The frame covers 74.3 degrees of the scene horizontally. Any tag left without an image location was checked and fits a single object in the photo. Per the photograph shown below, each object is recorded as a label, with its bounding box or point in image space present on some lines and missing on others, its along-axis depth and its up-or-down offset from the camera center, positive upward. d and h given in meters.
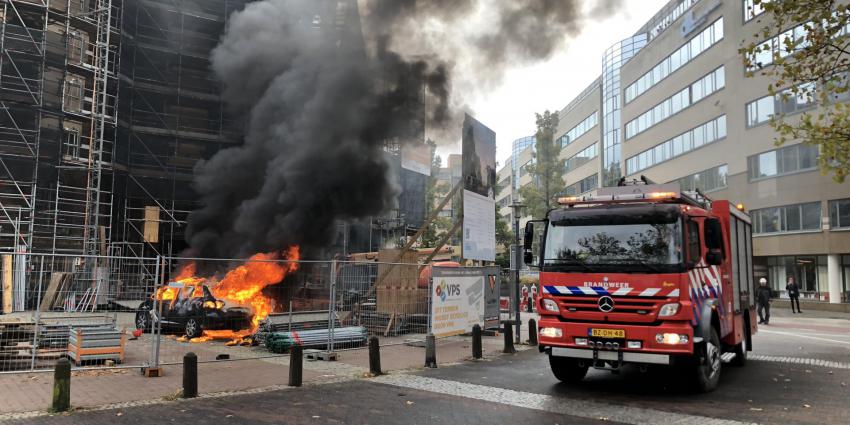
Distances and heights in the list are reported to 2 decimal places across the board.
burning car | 12.20 -1.04
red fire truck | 6.75 -0.17
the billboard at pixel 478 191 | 15.17 +2.21
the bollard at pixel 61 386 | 6.07 -1.30
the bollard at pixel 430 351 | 9.58 -1.41
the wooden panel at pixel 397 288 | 12.05 -0.43
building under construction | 19.91 +5.97
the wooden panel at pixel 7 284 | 8.26 -0.30
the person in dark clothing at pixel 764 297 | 18.42 -0.85
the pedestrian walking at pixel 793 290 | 24.86 -0.83
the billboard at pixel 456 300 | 11.55 -0.68
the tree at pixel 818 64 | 10.36 +4.04
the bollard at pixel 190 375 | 6.87 -1.34
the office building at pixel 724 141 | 27.38 +8.28
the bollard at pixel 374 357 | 8.69 -1.37
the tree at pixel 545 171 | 42.47 +7.47
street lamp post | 12.35 +0.09
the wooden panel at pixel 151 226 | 23.02 +1.65
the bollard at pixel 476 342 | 10.53 -1.37
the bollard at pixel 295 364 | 7.71 -1.34
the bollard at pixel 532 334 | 12.63 -1.46
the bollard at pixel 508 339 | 11.34 -1.42
